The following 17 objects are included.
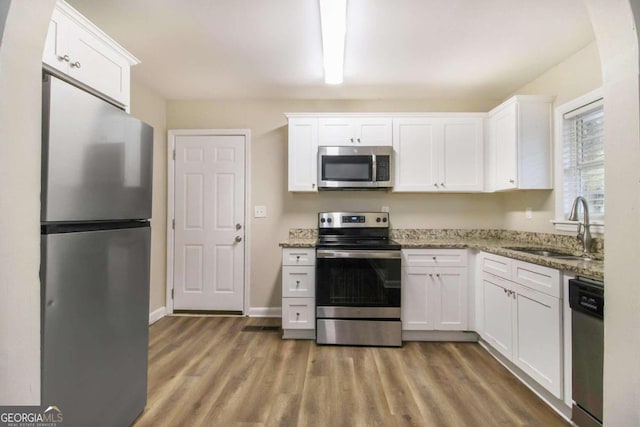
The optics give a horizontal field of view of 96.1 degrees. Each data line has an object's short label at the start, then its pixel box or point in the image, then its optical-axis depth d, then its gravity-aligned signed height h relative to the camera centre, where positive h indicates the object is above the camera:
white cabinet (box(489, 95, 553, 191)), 2.55 +0.68
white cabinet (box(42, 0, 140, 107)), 1.22 +0.77
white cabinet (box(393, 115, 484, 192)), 3.01 +0.68
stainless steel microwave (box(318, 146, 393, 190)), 2.96 +0.52
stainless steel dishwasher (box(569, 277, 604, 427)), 1.42 -0.68
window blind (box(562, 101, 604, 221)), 2.12 +0.48
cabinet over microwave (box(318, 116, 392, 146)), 3.02 +0.91
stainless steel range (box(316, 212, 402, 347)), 2.60 -0.71
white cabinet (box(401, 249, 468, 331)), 2.68 -0.70
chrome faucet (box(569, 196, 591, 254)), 2.04 -0.05
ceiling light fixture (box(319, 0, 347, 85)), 1.62 +1.21
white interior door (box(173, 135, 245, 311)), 3.33 -0.10
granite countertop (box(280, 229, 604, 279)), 1.69 -0.25
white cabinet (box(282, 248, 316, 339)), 2.71 -0.69
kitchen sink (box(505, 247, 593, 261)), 2.04 -0.28
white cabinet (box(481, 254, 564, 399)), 1.71 -0.74
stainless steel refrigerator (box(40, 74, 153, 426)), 1.03 -0.17
